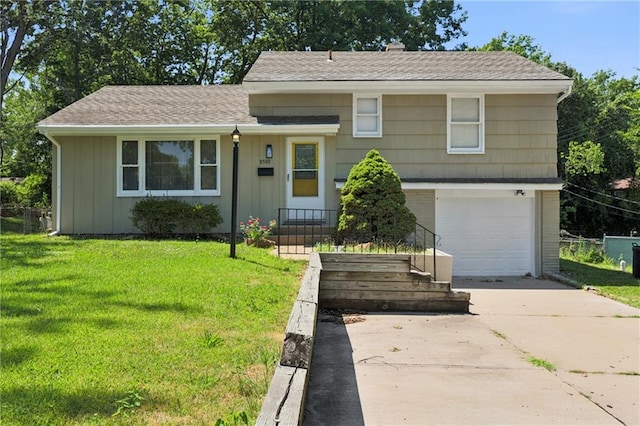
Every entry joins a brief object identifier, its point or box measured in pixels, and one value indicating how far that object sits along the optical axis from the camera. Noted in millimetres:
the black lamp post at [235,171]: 9232
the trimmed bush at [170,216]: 11812
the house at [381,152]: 12594
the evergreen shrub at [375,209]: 9820
